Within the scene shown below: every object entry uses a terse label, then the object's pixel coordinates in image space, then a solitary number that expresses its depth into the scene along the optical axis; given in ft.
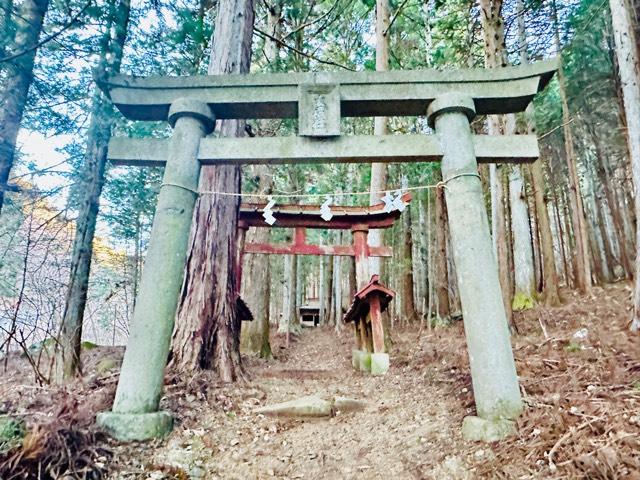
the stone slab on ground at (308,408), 12.49
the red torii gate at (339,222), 25.84
